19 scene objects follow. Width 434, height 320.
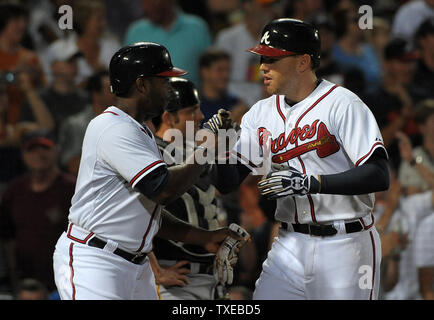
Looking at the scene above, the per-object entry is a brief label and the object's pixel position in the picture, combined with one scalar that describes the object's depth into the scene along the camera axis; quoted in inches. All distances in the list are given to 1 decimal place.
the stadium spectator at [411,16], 629.6
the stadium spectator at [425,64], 549.2
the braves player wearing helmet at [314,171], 287.4
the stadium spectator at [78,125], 494.9
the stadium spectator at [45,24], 593.3
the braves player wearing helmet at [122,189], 280.7
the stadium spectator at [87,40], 569.6
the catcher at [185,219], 352.8
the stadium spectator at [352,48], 592.1
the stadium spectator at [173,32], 556.4
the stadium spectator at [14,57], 503.2
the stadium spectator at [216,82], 518.0
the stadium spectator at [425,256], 461.7
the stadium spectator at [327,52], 538.0
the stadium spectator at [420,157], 489.7
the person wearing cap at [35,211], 462.9
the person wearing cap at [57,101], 499.8
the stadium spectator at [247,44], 542.6
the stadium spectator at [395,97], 522.1
